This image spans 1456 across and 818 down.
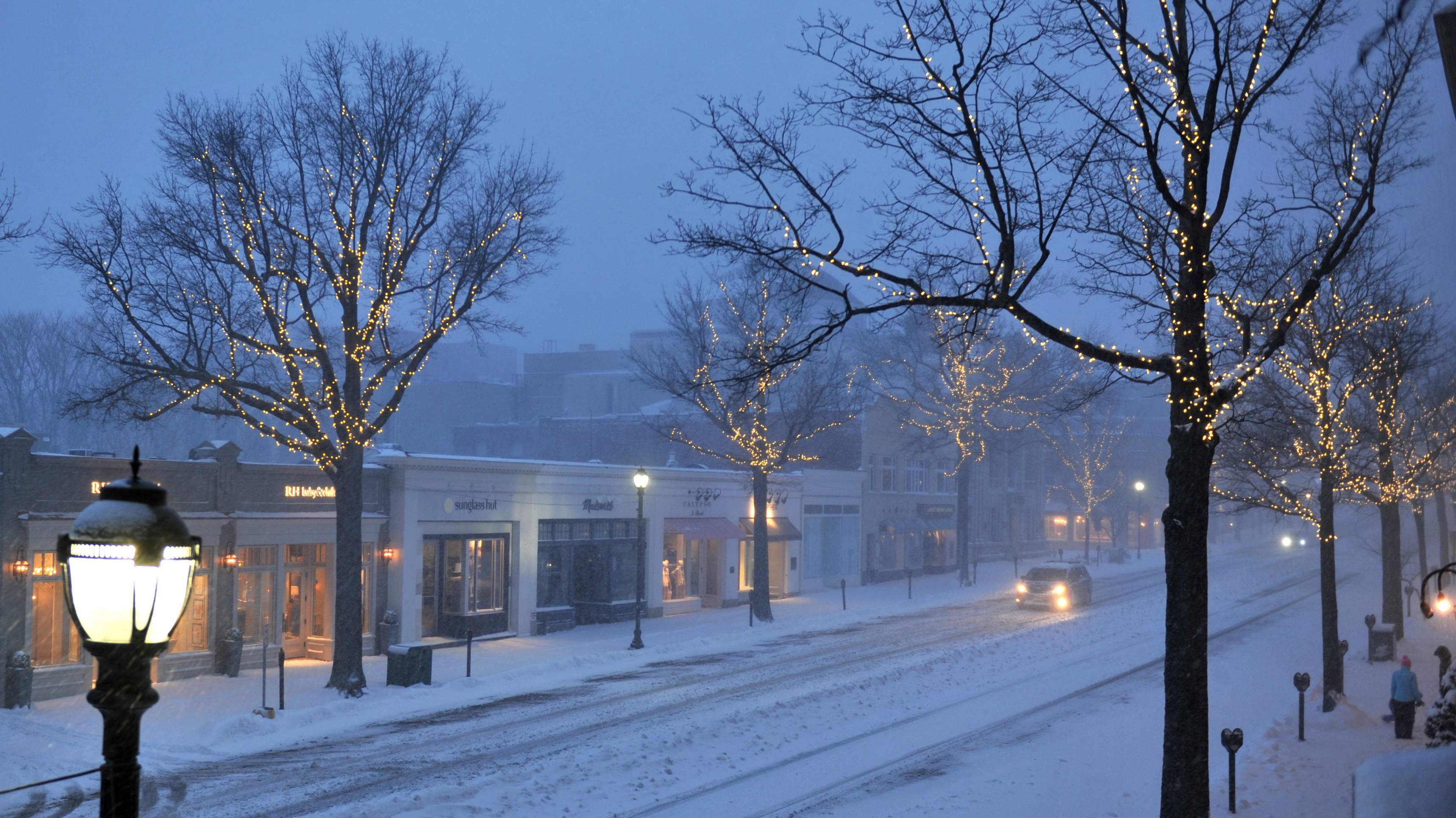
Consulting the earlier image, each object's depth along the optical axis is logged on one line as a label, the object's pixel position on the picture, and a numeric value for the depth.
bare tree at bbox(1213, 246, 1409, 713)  18.20
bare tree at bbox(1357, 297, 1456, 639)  19.25
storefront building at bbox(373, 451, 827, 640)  27.16
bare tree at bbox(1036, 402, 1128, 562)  62.47
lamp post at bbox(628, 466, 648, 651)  25.84
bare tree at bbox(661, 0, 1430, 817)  8.51
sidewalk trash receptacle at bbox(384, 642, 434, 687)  20.48
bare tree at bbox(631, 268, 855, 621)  30.98
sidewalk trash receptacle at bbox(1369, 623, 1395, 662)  23.73
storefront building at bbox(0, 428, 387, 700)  19.38
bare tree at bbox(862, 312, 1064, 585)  44.34
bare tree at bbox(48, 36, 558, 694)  18.50
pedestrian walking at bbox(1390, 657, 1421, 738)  15.59
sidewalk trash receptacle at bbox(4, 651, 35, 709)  18.28
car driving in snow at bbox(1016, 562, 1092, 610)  34.47
